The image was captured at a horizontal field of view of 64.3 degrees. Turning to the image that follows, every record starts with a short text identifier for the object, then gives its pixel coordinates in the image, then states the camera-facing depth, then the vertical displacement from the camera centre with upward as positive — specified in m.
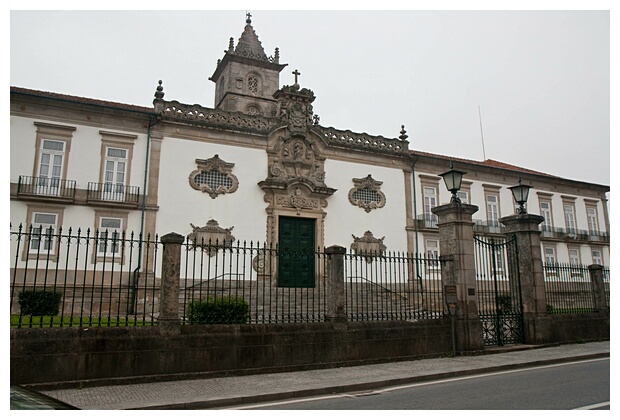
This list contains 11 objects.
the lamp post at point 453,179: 13.15 +3.46
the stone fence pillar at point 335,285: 11.01 +0.59
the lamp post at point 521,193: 14.36 +3.38
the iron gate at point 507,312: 13.62 -0.02
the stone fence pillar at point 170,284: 9.22 +0.55
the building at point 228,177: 19.84 +6.25
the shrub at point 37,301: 14.24 +0.38
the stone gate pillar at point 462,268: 12.64 +1.12
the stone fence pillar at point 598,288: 16.45 +0.75
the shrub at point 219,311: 10.35 +0.03
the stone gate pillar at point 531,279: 14.01 +0.90
